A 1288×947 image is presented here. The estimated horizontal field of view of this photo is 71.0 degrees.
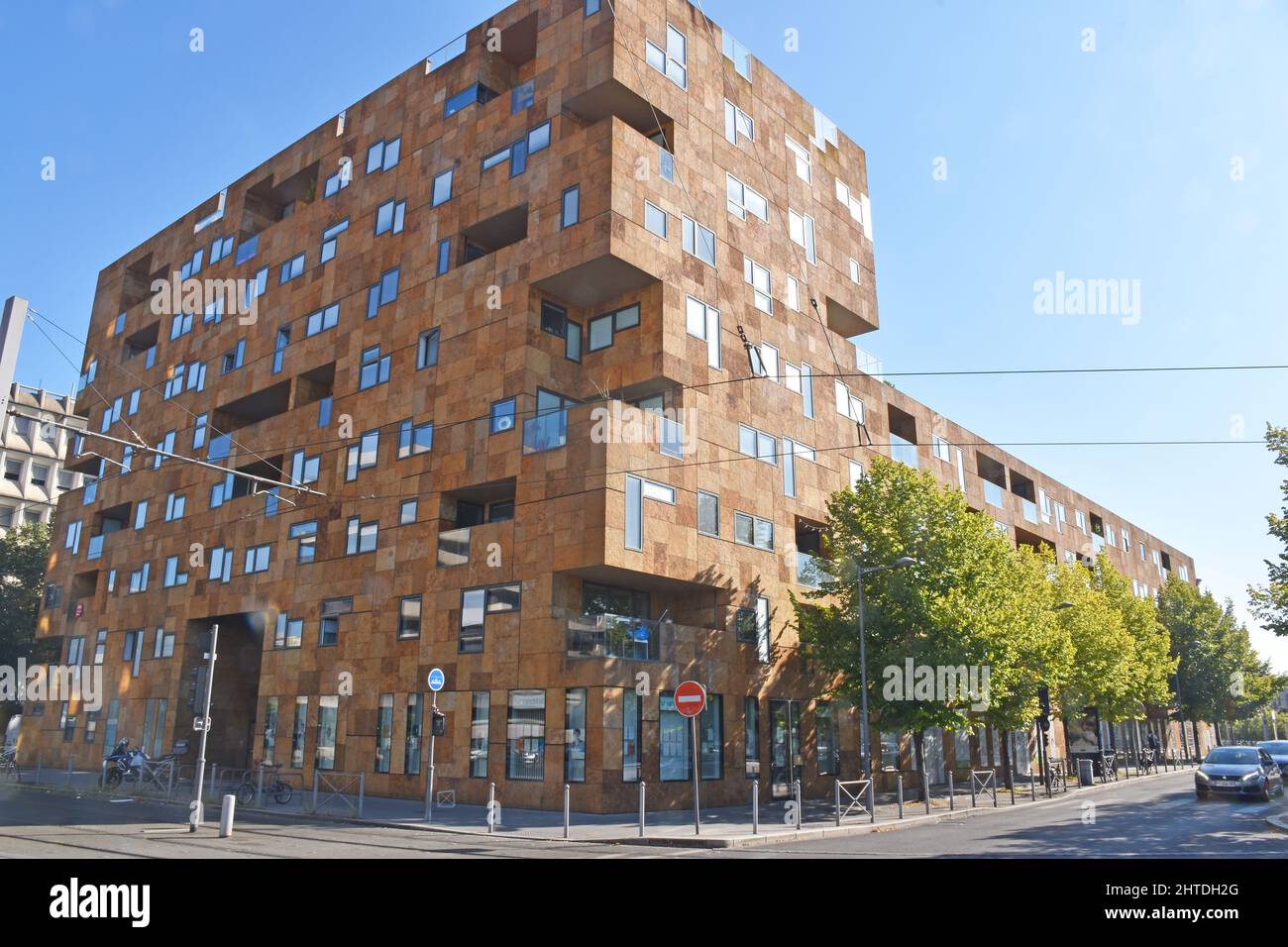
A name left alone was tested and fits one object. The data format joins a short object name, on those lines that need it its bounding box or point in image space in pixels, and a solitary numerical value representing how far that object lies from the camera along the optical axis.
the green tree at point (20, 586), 59.31
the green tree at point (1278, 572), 30.12
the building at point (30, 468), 84.88
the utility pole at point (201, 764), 19.81
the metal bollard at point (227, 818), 18.61
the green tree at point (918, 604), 28.62
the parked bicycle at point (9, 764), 40.31
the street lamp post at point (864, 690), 24.14
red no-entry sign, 19.88
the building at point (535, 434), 27.81
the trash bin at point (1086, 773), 41.62
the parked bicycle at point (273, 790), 27.44
